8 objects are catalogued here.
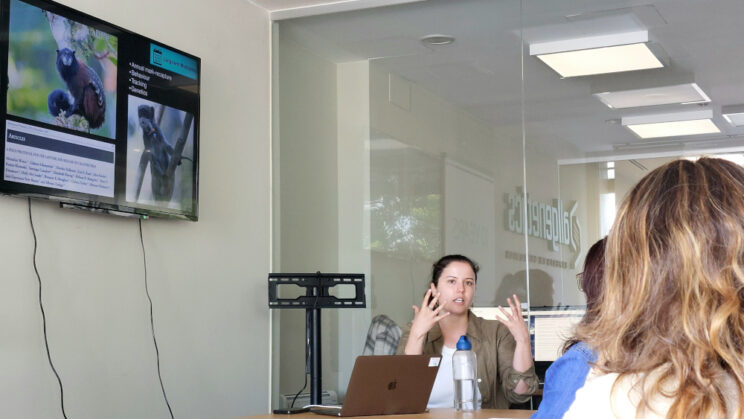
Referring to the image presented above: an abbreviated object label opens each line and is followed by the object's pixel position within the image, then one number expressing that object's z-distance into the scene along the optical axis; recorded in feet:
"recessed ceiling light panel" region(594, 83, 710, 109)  13.93
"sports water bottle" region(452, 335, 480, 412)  11.12
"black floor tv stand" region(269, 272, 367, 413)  14.08
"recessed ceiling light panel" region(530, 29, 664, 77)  14.16
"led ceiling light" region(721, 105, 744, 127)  13.74
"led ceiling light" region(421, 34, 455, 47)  15.85
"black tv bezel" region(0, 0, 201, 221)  10.57
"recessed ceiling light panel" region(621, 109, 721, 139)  13.93
